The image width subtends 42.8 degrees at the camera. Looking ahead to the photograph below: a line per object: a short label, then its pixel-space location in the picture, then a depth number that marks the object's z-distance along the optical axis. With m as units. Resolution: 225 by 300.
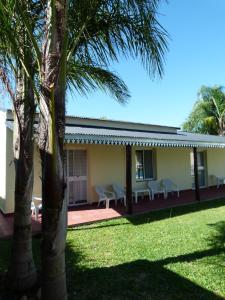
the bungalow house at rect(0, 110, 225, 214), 13.46
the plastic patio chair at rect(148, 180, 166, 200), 18.26
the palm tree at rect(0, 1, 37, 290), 5.23
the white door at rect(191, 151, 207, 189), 23.39
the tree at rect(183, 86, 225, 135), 36.94
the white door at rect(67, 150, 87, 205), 15.61
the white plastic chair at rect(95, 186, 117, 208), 15.22
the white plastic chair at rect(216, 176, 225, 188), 23.76
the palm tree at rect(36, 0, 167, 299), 3.63
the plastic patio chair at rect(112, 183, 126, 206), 16.11
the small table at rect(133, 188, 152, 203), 16.91
